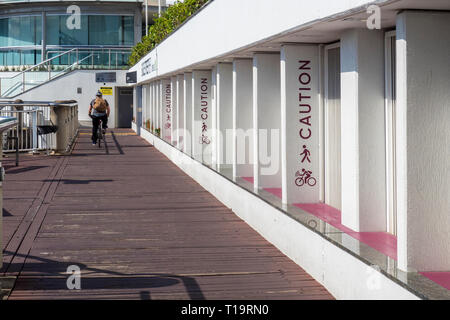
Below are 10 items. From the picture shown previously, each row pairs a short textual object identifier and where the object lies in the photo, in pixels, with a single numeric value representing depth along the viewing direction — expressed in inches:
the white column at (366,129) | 261.1
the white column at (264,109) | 386.9
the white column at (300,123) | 338.0
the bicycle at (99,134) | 945.3
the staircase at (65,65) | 1622.8
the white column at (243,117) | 444.8
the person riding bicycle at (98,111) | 943.7
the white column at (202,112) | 610.5
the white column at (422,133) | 200.5
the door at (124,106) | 1675.7
